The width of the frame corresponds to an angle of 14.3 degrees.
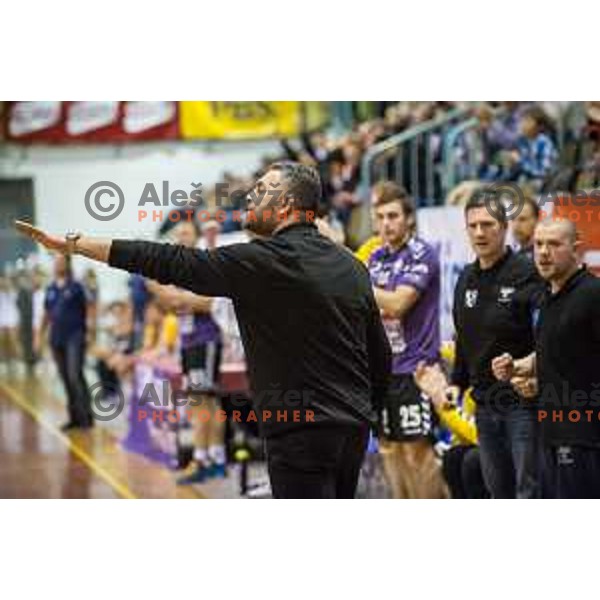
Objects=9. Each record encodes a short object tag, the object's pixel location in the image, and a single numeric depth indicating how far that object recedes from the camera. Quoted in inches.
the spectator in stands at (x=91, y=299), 721.1
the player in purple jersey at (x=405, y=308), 456.1
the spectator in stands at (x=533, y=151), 517.8
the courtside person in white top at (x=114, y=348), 727.4
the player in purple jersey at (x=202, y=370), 580.4
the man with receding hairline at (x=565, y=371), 410.3
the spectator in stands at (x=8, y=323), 868.7
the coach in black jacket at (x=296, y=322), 327.1
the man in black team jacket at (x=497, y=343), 425.2
